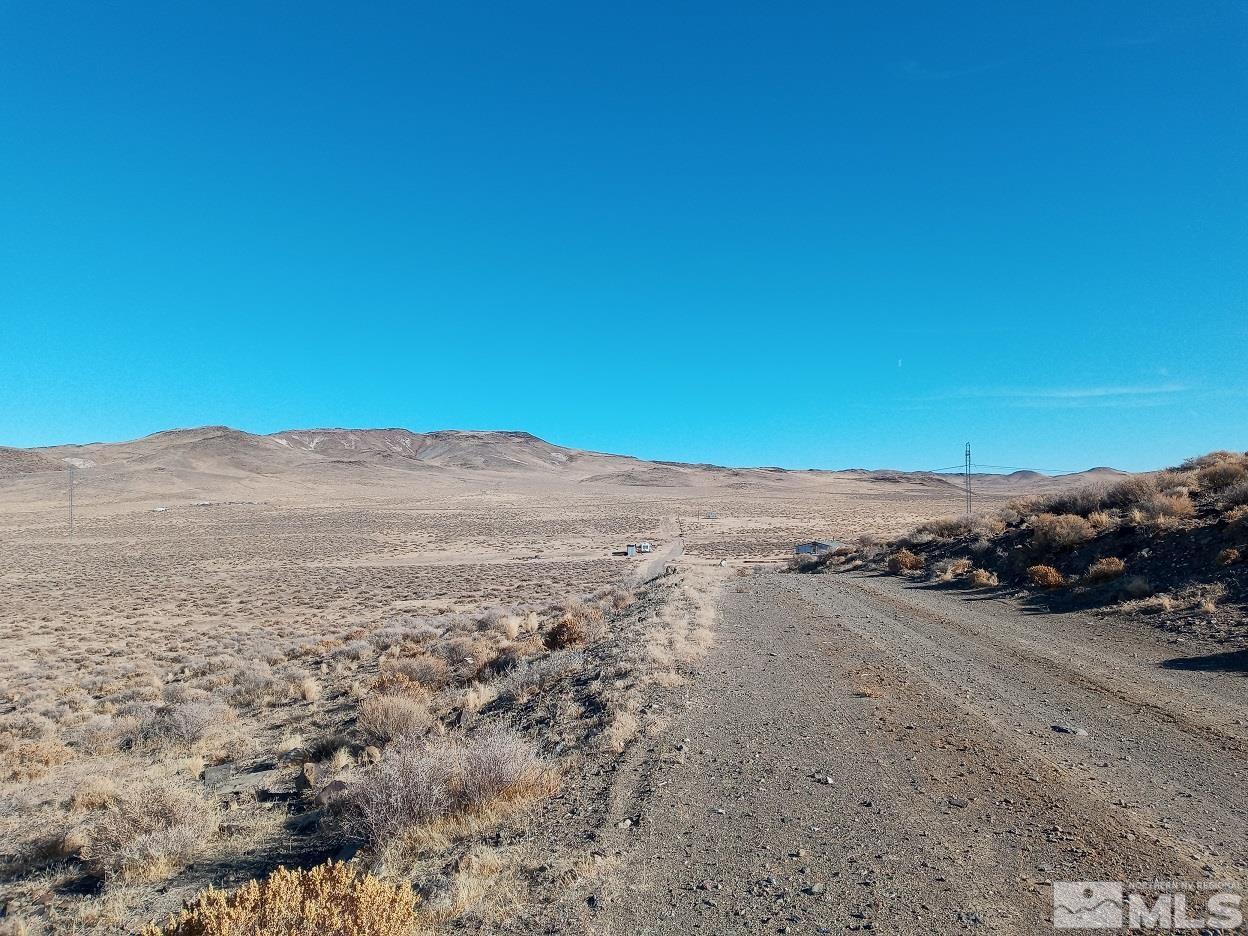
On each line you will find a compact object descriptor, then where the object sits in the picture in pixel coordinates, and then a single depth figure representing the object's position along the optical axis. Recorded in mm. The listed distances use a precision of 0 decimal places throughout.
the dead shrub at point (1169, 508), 16328
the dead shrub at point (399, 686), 12312
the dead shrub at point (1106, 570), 15203
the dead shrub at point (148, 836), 6215
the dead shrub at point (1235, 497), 15148
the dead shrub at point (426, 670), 13796
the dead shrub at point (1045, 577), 16422
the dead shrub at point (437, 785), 5922
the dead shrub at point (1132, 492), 18984
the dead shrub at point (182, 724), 11320
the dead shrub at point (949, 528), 25609
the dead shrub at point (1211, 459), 20344
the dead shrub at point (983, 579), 18594
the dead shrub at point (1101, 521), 18041
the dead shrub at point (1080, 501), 20375
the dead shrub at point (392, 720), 9758
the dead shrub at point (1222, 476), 17734
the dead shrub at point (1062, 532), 18031
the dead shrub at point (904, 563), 23391
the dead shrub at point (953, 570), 20453
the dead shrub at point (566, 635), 14459
